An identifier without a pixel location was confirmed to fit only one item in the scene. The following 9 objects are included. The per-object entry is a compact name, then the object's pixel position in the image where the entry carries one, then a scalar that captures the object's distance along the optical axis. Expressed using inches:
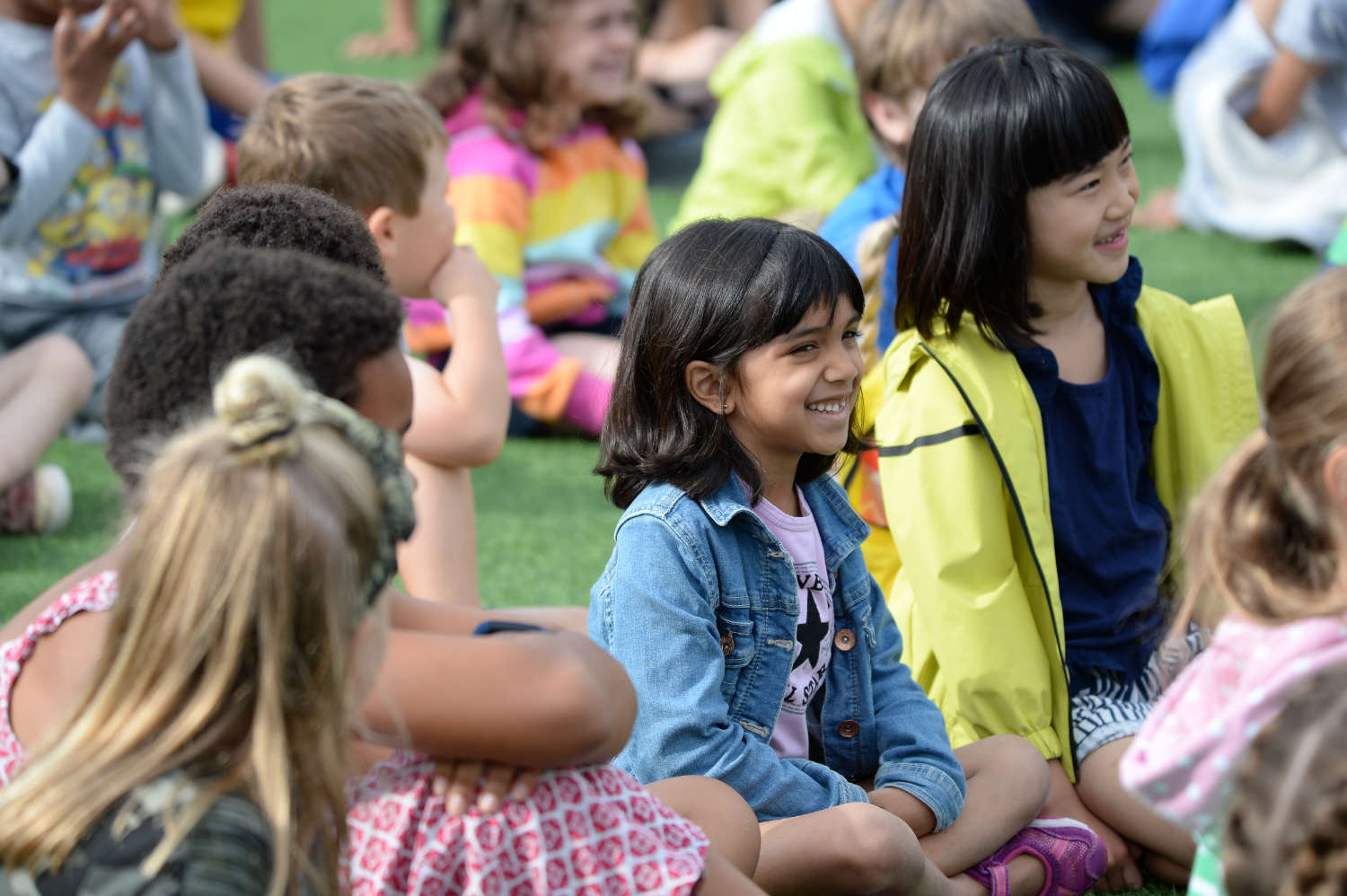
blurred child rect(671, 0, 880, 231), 297.3
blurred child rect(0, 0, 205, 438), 255.8
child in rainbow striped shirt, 286.7
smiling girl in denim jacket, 134.7
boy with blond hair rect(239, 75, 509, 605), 179.9
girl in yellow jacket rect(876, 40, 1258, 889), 164.1
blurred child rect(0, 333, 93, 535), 233.5
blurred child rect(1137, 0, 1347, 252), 374.9
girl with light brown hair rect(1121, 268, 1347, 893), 96.7
